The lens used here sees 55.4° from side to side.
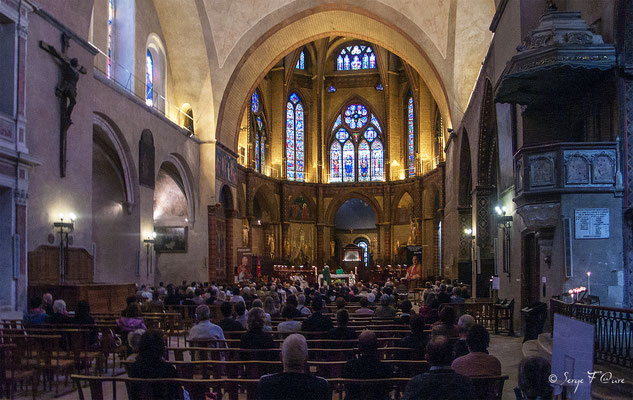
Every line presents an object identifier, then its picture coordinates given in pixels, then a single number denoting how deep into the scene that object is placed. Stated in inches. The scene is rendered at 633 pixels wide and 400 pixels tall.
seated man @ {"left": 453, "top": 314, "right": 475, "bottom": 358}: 247.9
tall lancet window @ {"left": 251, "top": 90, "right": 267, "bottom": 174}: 1470.2
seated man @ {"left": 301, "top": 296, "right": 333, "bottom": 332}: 327.3
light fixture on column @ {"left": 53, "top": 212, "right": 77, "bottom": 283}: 556.7
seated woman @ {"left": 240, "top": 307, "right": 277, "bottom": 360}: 268.5
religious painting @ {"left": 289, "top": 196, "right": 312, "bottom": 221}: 1582.2
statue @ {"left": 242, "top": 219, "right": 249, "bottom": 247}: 1320.1
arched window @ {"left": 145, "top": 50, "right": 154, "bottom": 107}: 927.7
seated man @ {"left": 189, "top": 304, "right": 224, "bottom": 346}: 304.8
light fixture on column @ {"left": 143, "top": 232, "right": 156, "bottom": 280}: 823.3
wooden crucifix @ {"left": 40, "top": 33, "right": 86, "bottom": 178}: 573.3
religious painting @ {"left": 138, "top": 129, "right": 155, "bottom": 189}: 810.2
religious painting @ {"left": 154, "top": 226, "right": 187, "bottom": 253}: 1002.1
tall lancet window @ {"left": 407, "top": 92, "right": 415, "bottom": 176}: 1552.7
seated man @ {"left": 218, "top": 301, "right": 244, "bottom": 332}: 338.0
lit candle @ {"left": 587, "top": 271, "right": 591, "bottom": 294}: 374.5
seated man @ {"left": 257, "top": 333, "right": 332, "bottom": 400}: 147.9
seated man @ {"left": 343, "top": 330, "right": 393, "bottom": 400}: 184.5
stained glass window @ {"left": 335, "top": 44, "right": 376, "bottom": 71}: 1643.7
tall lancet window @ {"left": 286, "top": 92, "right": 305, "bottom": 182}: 1605.6
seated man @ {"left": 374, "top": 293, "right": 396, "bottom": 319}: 412.5
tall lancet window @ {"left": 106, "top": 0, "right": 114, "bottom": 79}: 818.8
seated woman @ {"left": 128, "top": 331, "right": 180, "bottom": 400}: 192.5
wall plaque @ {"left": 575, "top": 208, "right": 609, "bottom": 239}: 379.9
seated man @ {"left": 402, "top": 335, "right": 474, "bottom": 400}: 140.5
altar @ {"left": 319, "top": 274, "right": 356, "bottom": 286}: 1162.4
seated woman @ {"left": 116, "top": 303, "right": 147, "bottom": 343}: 339.9
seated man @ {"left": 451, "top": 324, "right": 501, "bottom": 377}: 196.5
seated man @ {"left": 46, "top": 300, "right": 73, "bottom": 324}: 359.6
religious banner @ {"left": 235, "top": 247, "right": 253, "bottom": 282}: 1110.4
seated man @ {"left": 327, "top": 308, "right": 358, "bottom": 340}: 294.2
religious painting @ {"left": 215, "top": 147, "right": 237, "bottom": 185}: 1066.7
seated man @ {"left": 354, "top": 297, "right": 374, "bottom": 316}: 453.8
